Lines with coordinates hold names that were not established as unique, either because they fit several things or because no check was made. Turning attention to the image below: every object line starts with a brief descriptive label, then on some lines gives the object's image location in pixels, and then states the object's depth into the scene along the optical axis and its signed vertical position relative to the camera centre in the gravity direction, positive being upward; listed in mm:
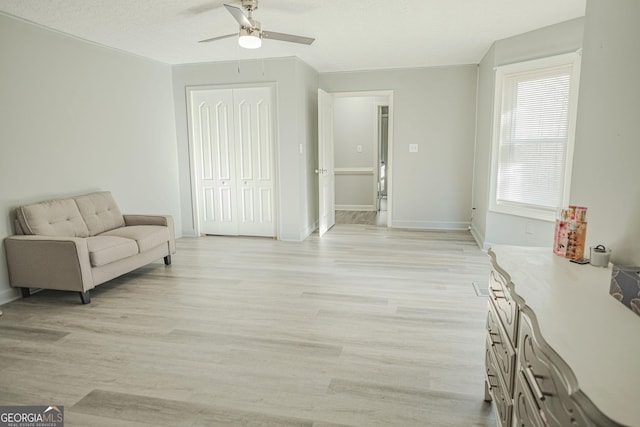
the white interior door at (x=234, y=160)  5621 -55
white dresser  830 -487
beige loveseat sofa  3348 -788
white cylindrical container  1678 -435
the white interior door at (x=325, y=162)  5754 -99
